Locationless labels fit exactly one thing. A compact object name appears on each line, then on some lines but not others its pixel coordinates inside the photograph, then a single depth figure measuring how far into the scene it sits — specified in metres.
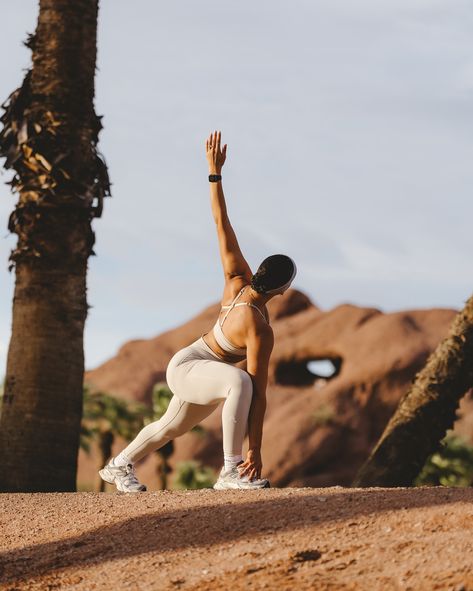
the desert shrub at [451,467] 35.34
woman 7.80
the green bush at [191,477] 38.88
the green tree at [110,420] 36.68
